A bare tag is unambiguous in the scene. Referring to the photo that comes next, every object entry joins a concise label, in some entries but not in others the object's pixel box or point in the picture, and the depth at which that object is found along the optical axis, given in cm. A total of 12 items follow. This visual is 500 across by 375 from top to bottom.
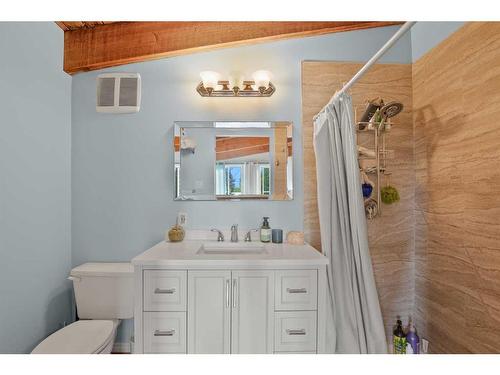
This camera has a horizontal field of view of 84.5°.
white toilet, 179
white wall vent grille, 196
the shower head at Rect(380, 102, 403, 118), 181
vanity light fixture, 193
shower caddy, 196
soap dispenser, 193
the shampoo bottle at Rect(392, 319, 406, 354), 193
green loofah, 198
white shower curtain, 153
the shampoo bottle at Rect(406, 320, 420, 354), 192
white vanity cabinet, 146
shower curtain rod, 94
